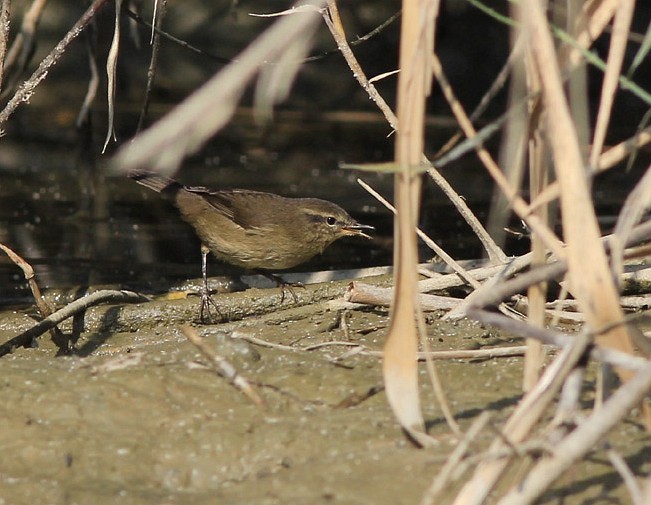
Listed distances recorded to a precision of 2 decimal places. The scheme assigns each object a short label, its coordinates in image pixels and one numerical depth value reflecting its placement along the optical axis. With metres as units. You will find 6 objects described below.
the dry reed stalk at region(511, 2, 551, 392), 6.22
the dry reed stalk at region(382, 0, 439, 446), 5.76
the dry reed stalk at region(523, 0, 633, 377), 5.46
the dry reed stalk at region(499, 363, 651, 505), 4.86
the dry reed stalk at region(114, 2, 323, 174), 4.77
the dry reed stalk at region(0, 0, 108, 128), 10.41
